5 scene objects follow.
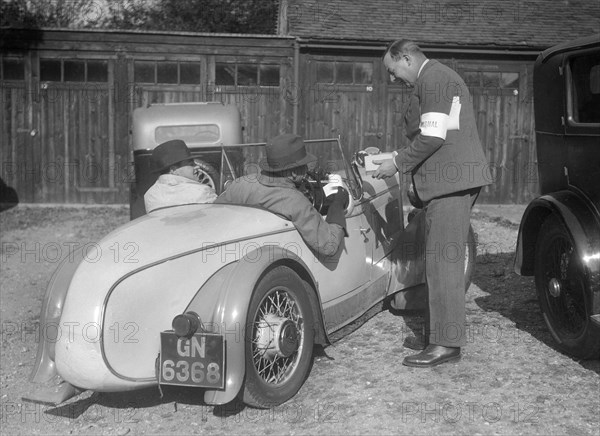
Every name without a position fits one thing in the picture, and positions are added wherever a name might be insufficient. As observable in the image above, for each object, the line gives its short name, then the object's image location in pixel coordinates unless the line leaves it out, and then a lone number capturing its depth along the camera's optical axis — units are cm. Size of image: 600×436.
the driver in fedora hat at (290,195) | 465
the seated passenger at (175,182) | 505
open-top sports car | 383
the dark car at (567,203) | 459
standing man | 462
